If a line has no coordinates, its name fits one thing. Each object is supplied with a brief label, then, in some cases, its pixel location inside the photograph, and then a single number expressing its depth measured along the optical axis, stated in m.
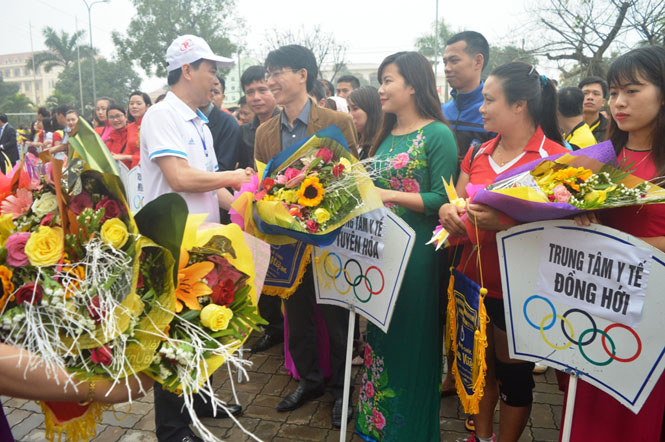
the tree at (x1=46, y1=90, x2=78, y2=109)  37.75
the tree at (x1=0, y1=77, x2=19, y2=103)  53.00
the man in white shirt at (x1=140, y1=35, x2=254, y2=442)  2.72
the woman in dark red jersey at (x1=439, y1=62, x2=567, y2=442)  2.44
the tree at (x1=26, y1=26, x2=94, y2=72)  57.75
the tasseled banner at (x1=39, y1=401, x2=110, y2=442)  1.42
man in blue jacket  3.84
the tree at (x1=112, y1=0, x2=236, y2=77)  39.44
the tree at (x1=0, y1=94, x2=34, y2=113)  36.06
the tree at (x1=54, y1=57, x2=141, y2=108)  56.12
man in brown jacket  3.32
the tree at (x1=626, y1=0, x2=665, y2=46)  10.74
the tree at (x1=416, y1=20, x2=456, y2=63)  52.38
